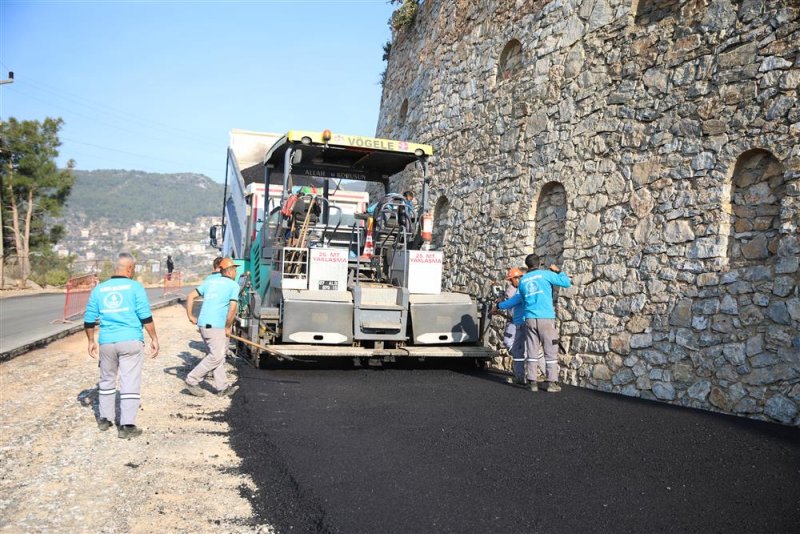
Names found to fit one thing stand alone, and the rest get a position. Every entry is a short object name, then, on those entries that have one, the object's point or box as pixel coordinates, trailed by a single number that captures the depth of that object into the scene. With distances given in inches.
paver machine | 345.1
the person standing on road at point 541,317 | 321.7
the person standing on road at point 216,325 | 301.6
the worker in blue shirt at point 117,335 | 237.9
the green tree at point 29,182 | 1263.5
